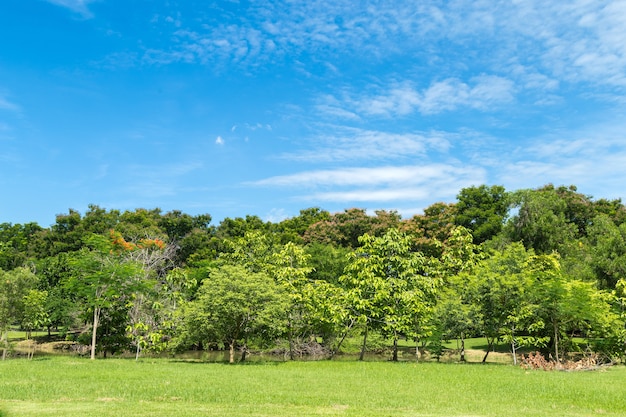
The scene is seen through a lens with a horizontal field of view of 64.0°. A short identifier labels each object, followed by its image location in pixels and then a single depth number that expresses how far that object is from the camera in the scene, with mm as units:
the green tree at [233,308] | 24141
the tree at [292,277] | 27506
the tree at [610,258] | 32281
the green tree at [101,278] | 27141
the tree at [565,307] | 24906
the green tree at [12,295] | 28844
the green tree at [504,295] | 25859
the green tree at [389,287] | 26500
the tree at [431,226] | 49094
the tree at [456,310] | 26391
